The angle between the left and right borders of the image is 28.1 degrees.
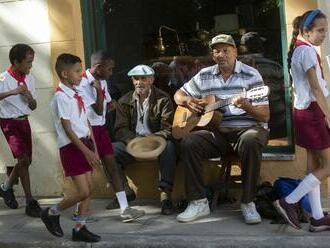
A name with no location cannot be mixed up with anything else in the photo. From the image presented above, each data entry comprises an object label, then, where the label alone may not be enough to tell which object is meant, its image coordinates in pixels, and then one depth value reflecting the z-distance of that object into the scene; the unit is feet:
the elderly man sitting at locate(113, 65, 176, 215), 20.89
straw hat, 19.76
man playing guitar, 19.10
